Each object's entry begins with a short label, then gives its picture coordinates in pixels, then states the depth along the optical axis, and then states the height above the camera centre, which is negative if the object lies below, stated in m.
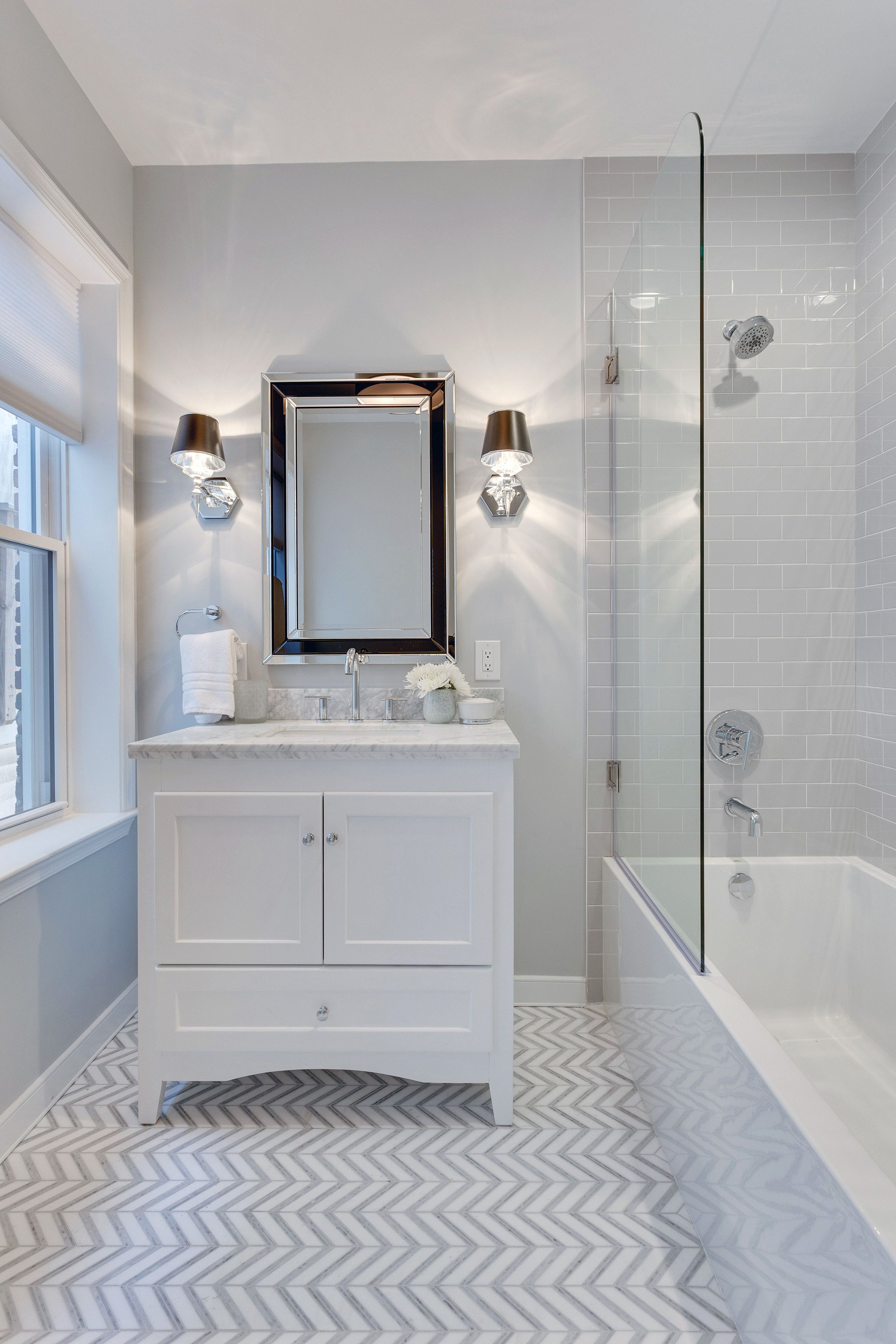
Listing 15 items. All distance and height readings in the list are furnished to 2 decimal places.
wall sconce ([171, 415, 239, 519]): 1.91 +0.59
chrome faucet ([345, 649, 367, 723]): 2.01 -0.02
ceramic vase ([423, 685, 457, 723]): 1.92 -0.11
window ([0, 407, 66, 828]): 1.74 +0.12
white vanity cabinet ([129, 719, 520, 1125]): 1.53 -0.54
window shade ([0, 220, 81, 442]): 1.67 +0.85
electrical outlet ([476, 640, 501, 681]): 2.09 +0.02
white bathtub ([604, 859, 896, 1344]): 0.80 -0.73
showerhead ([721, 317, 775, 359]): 1.85 +0.90
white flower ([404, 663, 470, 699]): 1.89 -0.03
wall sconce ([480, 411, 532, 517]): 1.90 +0.59
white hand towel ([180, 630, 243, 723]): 1.95 -0.02
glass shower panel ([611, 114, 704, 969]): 1.27 +0.27
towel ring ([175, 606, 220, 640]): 2.09 +0.17
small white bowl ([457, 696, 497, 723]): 1.90 -0.12
